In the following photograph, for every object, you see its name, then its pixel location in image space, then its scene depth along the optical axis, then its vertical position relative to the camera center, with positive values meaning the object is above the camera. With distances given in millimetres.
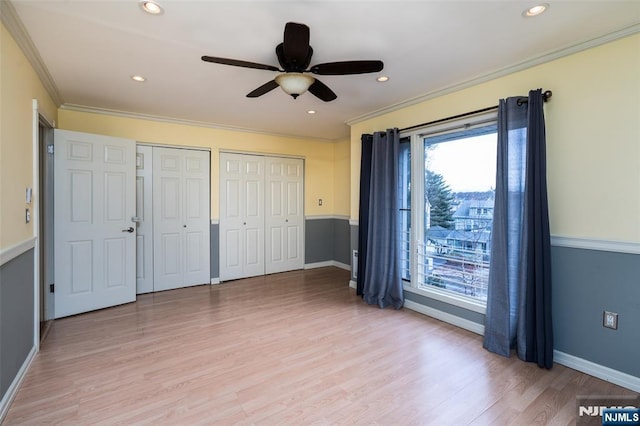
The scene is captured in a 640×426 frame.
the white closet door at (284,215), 5430 -33
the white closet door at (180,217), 4426 -64
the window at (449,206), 3049 +77
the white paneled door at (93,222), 3412 -102
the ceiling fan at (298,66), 1889 +1041
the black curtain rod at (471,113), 2490 +1006
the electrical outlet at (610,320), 2221 -796
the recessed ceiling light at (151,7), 1882 +1319
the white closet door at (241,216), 4969 -46
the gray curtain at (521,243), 2418 -253
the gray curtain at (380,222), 3732 -120
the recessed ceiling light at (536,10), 1912 +1313
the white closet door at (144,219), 4270 -82
